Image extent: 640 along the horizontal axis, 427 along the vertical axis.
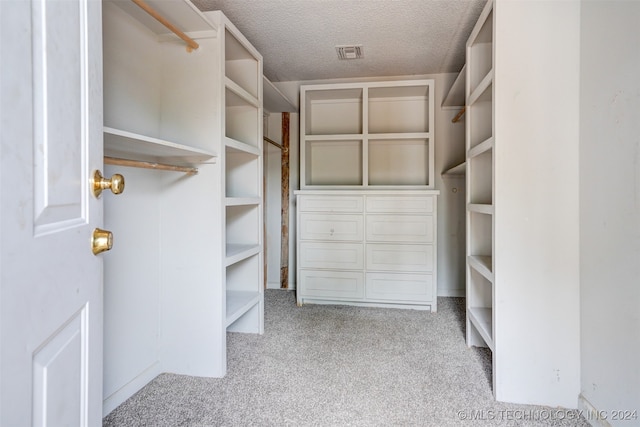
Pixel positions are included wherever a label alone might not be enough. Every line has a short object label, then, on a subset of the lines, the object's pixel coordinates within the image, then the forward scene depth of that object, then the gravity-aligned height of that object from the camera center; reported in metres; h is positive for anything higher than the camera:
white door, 0.48 -0.01
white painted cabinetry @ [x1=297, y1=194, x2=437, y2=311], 2.84 -0.34
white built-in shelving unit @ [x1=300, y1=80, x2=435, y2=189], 3.11 +0.67
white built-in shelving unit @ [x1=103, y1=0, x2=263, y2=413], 1.65 +0.01
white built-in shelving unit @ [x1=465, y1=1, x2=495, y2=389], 2.11 +0.15
